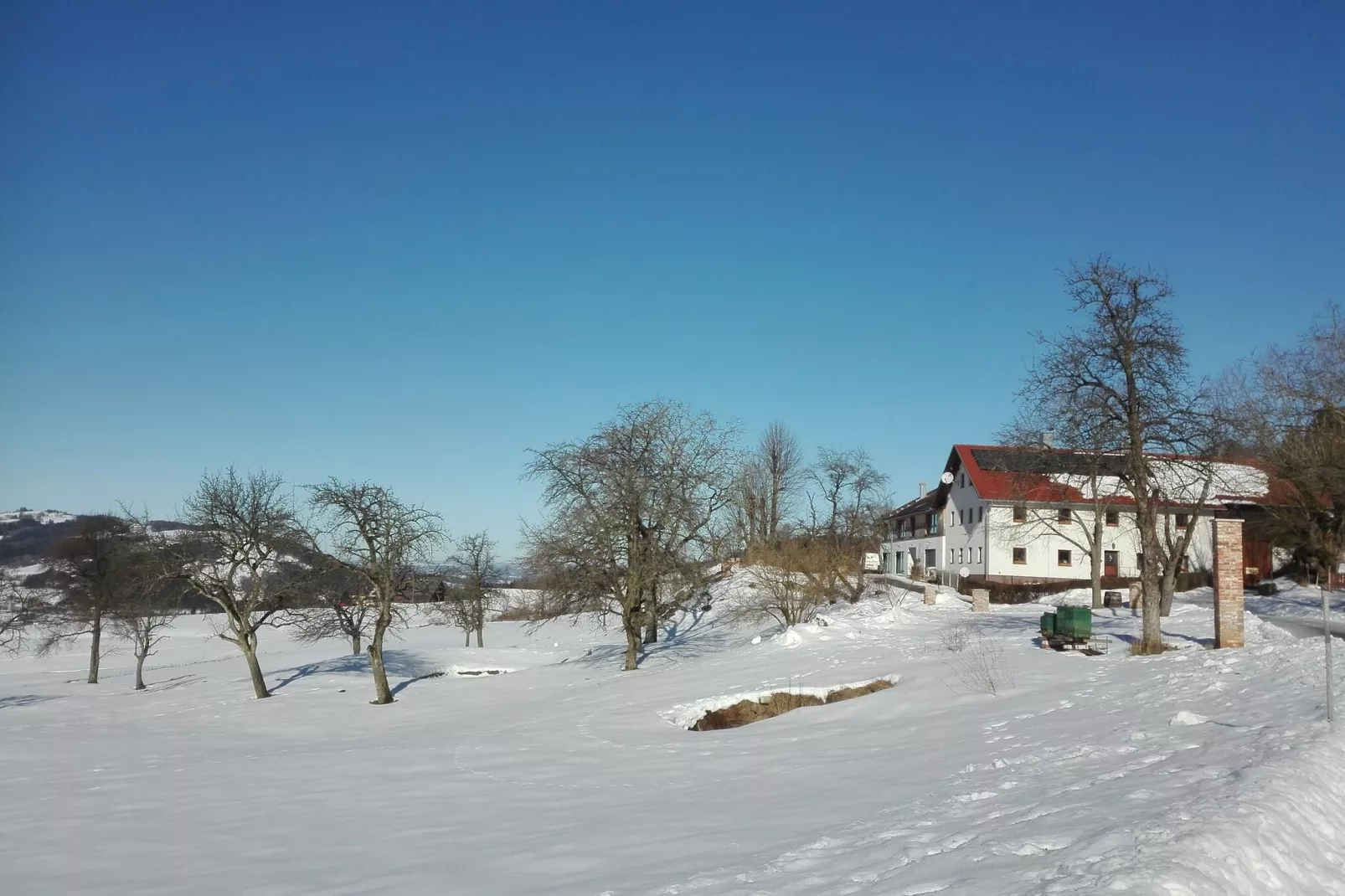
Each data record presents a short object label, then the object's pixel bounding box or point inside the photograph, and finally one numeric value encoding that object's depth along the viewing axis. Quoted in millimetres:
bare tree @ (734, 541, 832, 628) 39844
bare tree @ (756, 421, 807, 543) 70812
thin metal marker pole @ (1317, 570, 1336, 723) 11148
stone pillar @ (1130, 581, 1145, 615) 39166
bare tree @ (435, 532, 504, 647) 51622
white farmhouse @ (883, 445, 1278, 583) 50969
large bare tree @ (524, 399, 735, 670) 34250
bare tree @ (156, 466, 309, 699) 34675
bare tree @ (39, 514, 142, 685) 42844
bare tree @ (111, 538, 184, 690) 36625
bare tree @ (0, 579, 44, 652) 43000
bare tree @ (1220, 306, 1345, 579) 31359
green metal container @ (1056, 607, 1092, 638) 24438
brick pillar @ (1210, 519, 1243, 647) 20812
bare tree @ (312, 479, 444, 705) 32344
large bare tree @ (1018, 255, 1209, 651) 21547
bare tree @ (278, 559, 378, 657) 35594
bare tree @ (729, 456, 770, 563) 41031
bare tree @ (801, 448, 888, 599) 46438
